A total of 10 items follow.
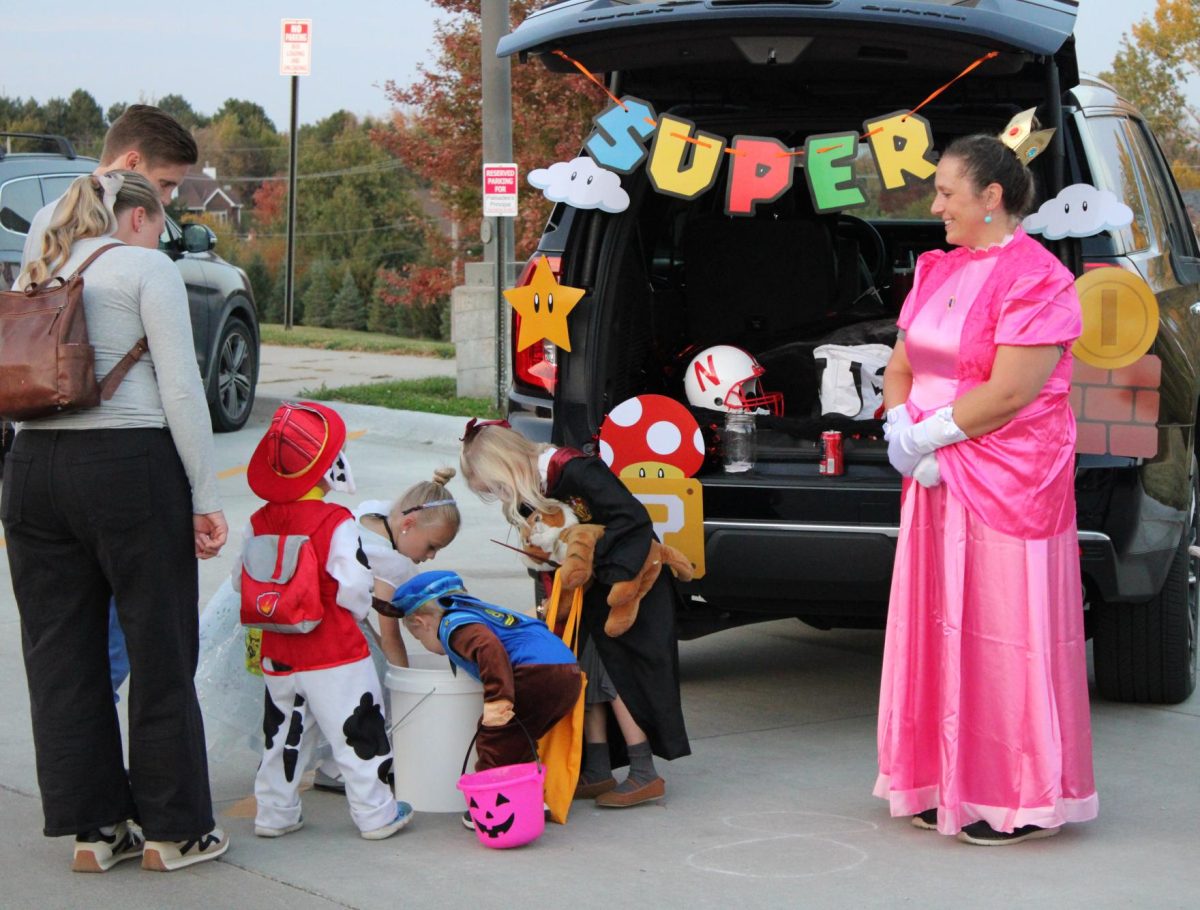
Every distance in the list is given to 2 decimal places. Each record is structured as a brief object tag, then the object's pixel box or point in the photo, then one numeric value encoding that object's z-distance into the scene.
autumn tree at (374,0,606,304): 15.34
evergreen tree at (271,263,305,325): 46.38
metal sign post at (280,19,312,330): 17.48
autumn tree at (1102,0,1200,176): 35.38
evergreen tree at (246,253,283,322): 46.03
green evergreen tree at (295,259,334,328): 47.44
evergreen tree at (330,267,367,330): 46.91
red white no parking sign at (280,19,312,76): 17.48
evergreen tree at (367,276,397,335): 45.66
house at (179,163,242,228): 77.88
